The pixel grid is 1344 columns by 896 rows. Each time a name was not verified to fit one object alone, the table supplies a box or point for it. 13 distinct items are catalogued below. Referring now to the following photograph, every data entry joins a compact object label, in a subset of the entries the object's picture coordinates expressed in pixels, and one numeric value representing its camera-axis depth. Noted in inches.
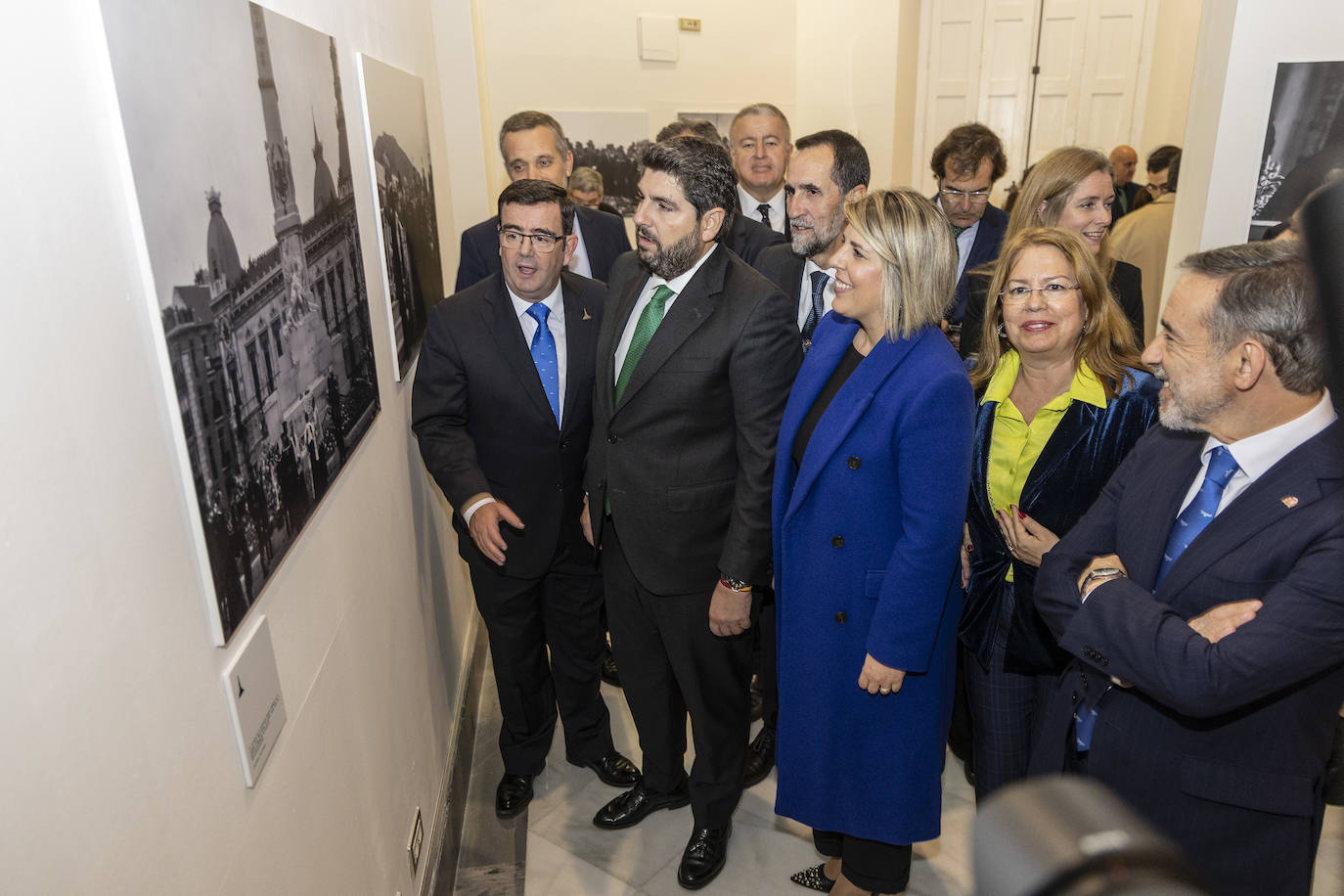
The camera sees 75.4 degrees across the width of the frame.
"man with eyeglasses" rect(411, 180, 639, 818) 112.1
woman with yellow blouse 91.6
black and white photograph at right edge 132.0
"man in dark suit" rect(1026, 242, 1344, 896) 59.7
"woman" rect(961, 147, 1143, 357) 120.8
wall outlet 100.5
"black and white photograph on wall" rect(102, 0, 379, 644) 45.2
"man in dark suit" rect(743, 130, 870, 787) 132.6
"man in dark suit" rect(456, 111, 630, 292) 160.9
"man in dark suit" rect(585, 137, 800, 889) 99.2
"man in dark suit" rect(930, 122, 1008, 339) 161.6
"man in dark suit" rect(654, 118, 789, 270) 154.3
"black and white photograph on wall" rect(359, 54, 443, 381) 107.5
